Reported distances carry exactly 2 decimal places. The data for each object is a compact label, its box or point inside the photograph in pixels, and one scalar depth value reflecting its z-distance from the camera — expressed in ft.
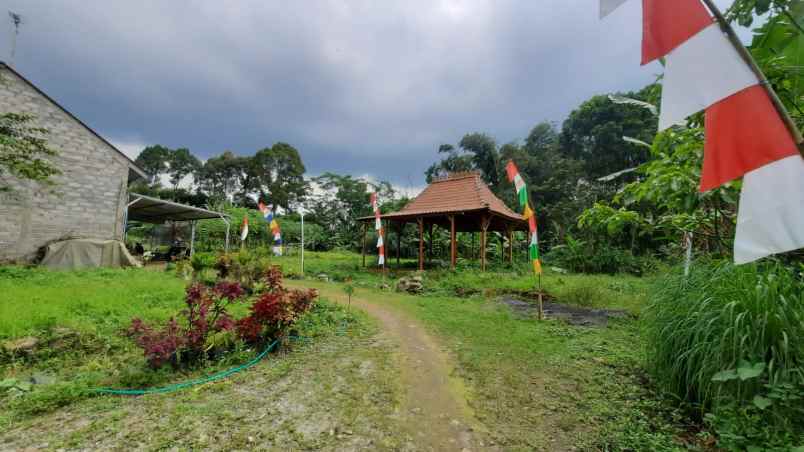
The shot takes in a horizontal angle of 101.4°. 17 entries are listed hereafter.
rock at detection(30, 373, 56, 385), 9.86
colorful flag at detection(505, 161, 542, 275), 17.42
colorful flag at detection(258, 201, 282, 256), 32.78
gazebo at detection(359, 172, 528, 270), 36.24
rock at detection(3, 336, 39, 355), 11.37
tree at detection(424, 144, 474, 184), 78.02
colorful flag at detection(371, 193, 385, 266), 33.19
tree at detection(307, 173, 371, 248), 92.16
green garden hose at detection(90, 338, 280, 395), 9.20
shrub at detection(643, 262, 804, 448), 6.01
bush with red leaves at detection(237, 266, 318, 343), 12.50
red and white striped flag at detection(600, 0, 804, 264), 3.23
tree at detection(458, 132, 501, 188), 74.84
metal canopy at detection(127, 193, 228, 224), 40.93
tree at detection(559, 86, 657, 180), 74.08
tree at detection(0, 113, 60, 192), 25.07
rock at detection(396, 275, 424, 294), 29.11
